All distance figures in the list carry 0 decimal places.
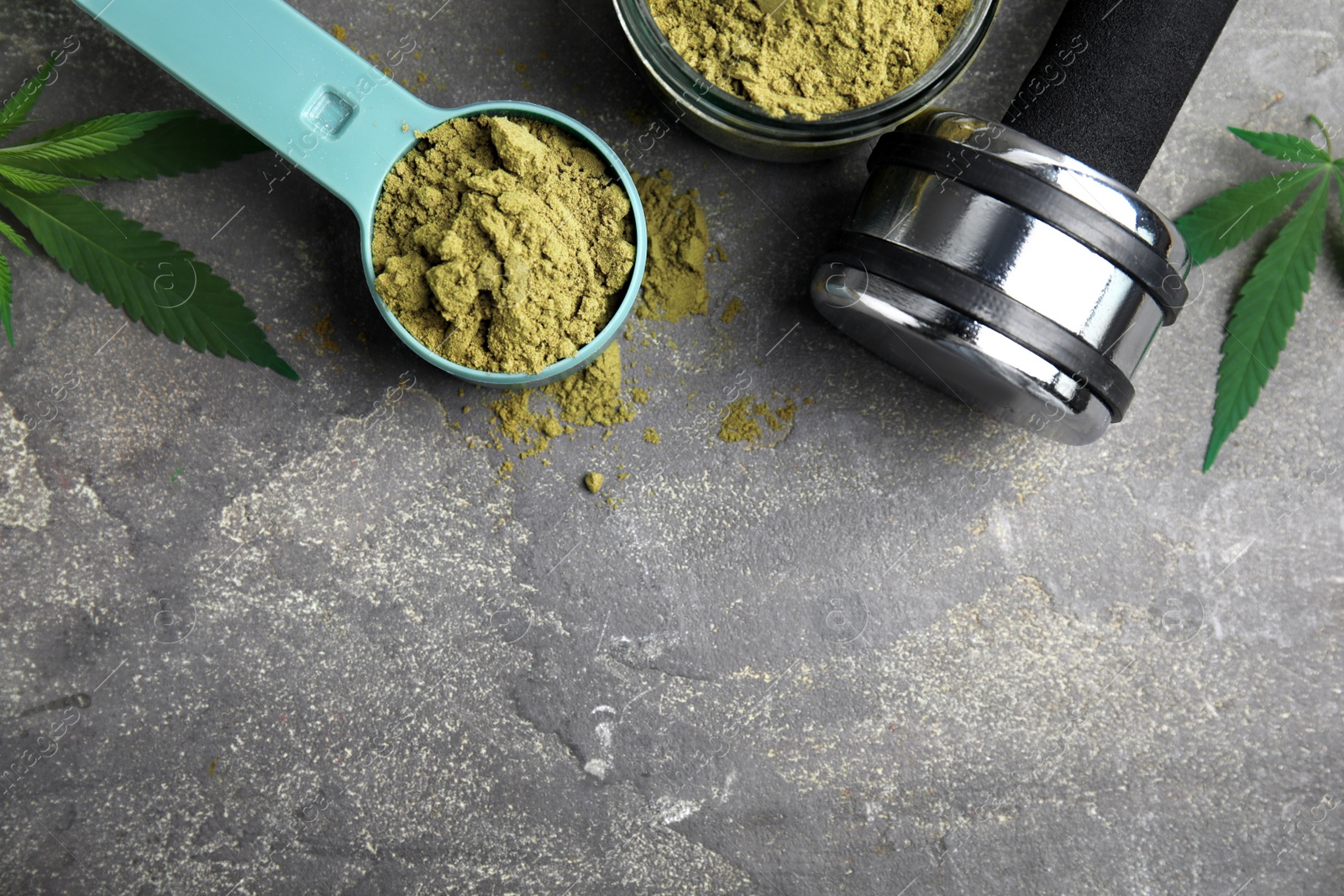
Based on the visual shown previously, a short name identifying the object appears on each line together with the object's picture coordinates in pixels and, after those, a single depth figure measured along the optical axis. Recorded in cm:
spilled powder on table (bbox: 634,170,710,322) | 51
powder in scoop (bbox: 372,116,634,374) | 48
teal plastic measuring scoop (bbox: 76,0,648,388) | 48
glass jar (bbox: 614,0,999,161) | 48
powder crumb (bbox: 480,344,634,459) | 51
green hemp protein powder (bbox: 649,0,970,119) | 48
